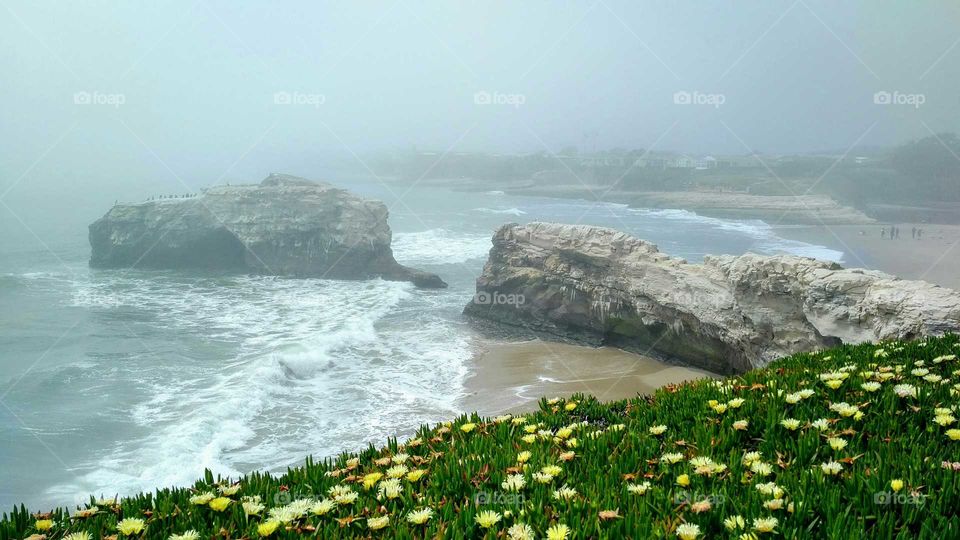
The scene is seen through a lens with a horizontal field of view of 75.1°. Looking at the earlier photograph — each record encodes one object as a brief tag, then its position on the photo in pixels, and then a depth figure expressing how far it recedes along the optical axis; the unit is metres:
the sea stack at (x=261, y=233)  41.91
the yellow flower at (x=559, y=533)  2.24
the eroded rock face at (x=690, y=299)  13.99
